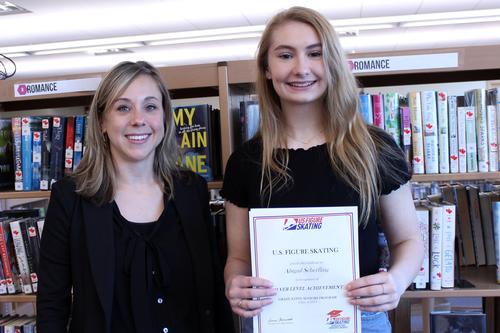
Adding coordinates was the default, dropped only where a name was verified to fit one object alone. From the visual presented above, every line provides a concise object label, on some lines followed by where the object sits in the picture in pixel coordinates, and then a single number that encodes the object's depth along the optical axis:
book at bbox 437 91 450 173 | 1.87
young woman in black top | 1.38
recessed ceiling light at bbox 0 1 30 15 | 5.23
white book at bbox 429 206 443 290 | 1.89
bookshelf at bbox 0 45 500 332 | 1.79
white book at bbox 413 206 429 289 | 1.89
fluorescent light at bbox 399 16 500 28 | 6.54
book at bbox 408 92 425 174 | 1.87
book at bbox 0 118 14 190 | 2.09
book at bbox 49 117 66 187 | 2.03
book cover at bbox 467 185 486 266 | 2.00
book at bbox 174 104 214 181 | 1.91
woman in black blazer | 1.49
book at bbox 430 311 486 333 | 1.89
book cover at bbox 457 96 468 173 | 1.87
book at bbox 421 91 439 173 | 1.86
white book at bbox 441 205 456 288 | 1.90
